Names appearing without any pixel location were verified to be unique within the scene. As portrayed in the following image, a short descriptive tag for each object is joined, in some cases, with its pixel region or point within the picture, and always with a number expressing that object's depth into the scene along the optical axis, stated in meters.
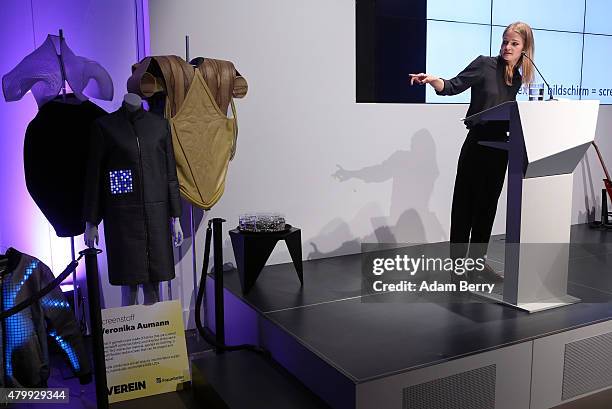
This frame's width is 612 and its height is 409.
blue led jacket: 2.46
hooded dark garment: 2.76
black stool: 2.98
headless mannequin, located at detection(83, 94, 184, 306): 2.75
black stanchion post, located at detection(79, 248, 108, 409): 2.11
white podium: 2.48
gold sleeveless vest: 2.77
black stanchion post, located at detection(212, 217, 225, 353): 2.71
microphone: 3.05
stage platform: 2.07
